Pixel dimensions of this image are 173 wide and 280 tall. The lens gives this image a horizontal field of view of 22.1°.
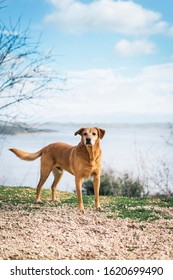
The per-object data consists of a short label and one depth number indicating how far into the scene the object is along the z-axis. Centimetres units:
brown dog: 717
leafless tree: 941
